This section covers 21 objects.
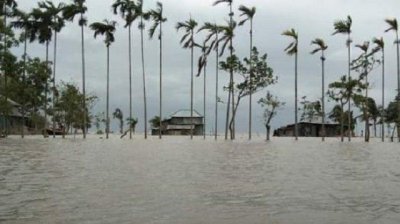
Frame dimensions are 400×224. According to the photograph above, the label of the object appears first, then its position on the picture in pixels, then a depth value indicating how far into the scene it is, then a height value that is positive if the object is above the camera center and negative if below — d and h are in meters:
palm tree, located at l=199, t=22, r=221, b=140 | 61.75 +10.24
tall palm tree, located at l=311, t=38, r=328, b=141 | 61.34 +9.12
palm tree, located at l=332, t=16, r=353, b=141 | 60.97 +11.16
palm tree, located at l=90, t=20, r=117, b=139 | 61.06 +10.71
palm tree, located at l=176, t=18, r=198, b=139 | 62.69 +10.97
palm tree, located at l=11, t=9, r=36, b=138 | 56.59 +10.41
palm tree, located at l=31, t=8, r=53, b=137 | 57.69 +10.67
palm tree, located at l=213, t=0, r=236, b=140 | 59.72 +8.65
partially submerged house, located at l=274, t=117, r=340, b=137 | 80.00 +0.77
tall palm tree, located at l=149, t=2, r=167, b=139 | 60.69 +11.91
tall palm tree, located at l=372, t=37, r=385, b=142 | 61.69 +9.27
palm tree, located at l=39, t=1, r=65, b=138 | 57.78 +11.72
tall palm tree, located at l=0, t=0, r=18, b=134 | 50.50 +11.07
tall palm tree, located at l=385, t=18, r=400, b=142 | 59.35 +10.95
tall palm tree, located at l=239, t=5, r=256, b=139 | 60.19 +12.40
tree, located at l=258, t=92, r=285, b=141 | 65.38 +3.45
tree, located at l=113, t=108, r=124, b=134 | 113.49 +3.46
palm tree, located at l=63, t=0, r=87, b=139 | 58.31 +11.95
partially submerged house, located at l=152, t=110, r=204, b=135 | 84.88 +1.38
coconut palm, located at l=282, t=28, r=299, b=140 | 60.32 +9.16
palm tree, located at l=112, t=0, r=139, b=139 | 59.50 +12.37
